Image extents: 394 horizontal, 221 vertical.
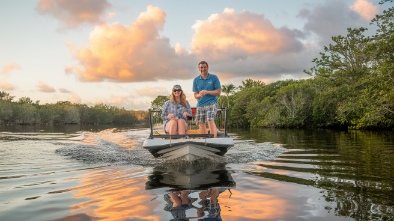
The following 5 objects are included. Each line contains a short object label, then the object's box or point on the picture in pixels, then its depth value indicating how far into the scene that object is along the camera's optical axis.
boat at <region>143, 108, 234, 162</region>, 8.54
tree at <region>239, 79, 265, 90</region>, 106.56
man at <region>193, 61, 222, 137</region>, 9.27
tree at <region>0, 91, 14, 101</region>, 139.02
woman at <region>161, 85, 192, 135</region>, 9.43
